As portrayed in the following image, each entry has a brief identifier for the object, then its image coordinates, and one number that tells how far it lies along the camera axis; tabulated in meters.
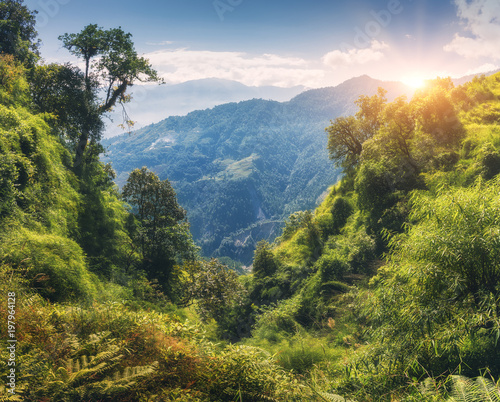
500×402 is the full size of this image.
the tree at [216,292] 17.66
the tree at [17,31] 17.56
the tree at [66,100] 18.20
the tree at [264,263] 23.59
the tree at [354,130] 29.28
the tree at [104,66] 19.45
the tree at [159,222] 20.50
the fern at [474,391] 3.09
